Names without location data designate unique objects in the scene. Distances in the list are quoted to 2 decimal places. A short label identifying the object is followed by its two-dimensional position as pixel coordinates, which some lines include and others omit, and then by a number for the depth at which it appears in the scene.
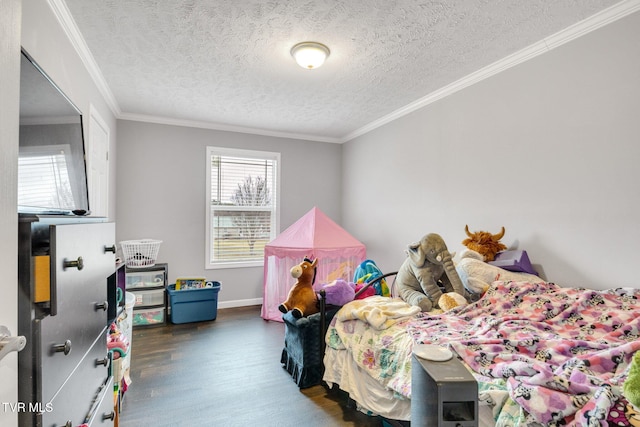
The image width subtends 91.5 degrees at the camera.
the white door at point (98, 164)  2.67
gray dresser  0.73
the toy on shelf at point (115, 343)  1.76
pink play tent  3.48
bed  1.04
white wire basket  3.51
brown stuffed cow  2.40
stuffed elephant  2.24
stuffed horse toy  2.37
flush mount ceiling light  2.22
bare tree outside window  4.42
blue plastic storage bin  3.61
